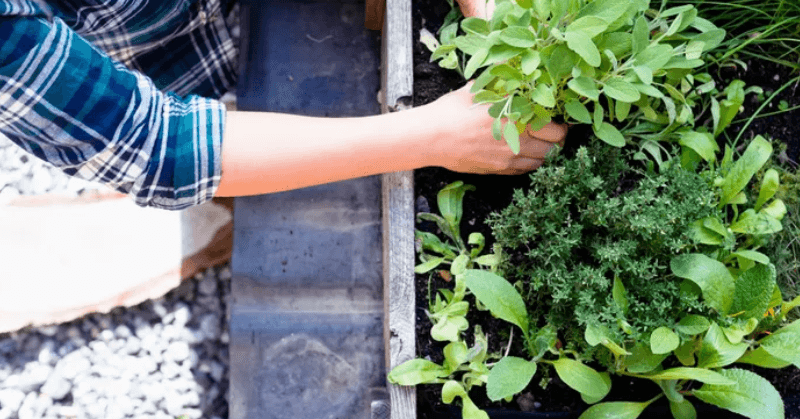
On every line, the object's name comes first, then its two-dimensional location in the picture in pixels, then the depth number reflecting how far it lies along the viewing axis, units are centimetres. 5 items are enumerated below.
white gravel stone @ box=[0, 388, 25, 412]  140
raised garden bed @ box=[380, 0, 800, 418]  98
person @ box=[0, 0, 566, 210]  79
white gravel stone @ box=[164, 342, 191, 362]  144
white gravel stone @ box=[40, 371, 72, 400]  141
